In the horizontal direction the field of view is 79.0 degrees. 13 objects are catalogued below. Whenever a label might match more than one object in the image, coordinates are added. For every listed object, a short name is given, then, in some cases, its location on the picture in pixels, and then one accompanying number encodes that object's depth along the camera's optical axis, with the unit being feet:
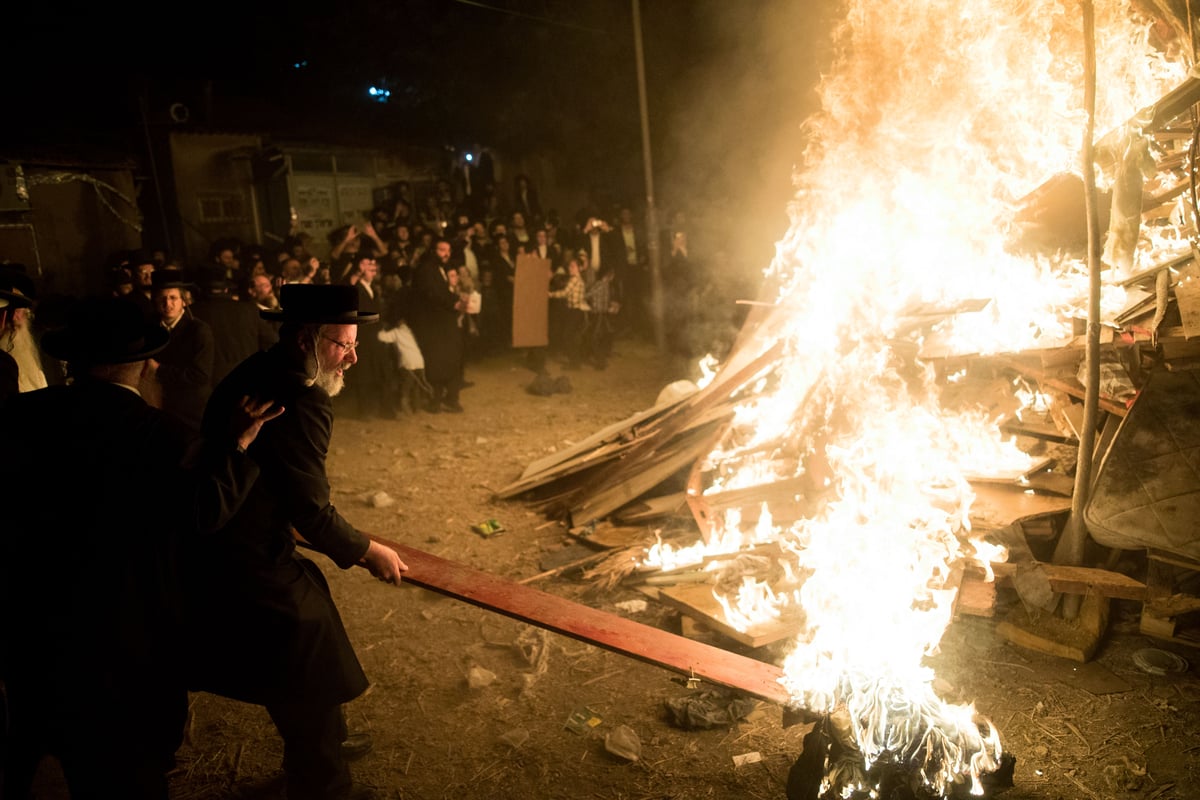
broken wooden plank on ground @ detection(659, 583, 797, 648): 14.79
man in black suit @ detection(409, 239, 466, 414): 34.19
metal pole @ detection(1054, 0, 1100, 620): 14.03
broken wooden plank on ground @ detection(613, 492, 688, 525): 21.40
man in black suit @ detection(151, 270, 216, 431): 18.76
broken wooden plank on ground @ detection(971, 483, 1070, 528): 16.40
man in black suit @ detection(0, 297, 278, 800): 9.30
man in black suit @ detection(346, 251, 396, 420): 33.17
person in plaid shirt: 41.98
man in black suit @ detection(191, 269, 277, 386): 20.53
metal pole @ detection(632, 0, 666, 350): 41.39
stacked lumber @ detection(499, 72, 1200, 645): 15.38
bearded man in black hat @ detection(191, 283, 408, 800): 10.45
